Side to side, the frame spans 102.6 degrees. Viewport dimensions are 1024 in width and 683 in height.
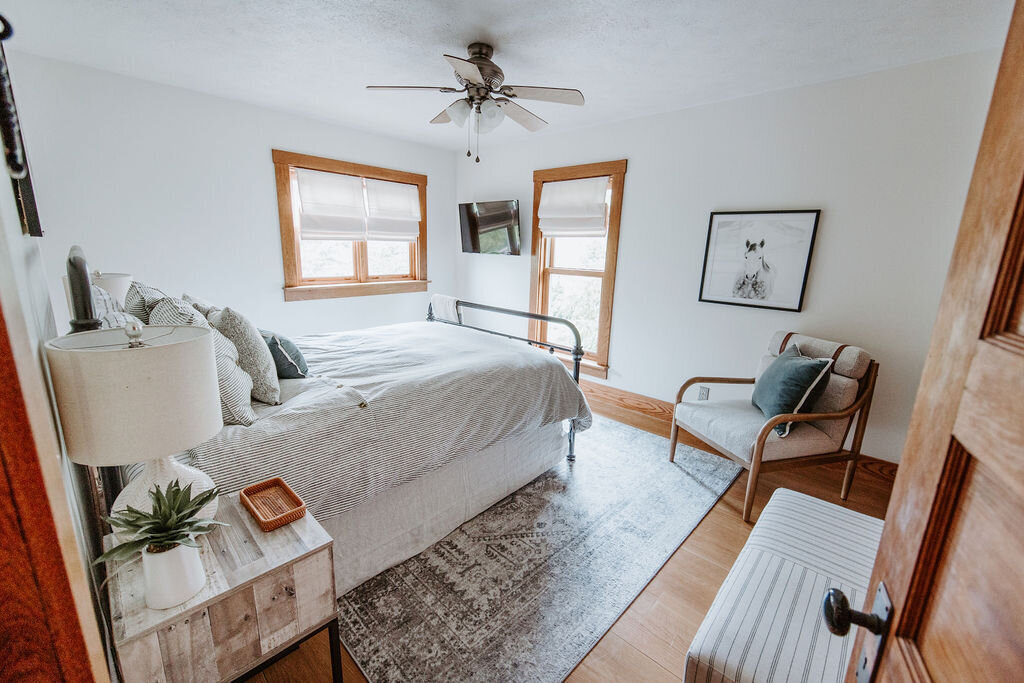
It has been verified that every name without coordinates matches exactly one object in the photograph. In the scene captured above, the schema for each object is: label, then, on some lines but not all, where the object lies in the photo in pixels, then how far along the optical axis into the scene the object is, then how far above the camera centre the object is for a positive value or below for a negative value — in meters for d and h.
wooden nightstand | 0.89 -0.85
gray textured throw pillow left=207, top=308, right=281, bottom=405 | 1.70 -0.45
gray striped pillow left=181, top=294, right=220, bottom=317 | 1.82 -0.28
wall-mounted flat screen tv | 4.37 +0.29
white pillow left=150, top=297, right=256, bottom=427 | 1.45 -0.45
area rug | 1.49 -1.41
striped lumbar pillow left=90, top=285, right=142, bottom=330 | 1.26 -0.24
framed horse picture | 2.78 +0.04
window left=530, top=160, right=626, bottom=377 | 3.72 +0.07
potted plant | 0.88 -0.64
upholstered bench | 1.02 -0.95
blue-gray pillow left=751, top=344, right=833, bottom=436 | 2.30 -0.68
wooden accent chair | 2.25 -0.93
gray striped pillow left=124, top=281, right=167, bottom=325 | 1.54 -0.22
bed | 1.49 -0.77
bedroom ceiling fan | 2.13 +0.84
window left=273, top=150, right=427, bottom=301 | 3.68 +0.20
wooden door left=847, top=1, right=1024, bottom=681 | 0.40 -0.22
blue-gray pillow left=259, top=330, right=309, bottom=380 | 1.97 -0.54
